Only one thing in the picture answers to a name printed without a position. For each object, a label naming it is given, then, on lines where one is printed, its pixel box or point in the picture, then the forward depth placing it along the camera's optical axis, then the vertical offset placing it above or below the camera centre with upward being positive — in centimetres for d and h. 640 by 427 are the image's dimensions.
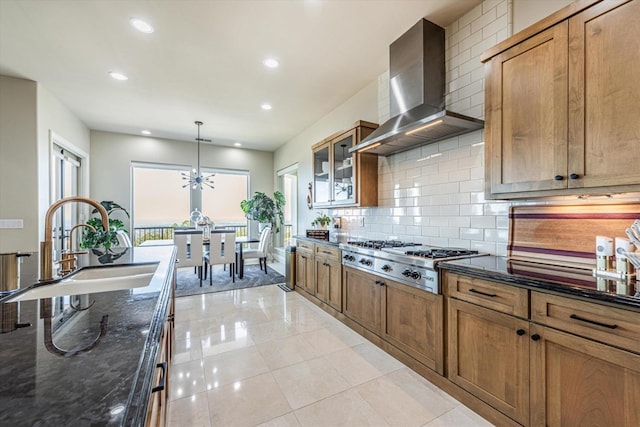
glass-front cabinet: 335 +53
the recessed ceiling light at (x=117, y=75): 340 +170
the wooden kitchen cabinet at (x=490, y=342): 151 -79
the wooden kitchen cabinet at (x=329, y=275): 321 -78
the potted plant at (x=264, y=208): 640 +10
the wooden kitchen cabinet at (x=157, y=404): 77 -58
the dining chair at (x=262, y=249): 542 -74
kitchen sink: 129 -37
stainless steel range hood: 245 +116
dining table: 491 -57
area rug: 442 -122
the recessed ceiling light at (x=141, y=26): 247 +171
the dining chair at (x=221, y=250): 484 -67
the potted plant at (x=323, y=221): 437 -15
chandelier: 614 +80
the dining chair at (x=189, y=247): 461 -57
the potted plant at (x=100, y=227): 415 -27
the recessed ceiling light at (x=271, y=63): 312 +170
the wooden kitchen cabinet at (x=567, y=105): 137 +60
